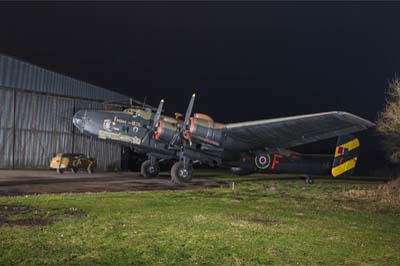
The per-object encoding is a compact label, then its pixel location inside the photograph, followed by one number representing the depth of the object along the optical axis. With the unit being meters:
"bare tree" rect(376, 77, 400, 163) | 22.16
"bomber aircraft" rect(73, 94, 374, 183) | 18.98
